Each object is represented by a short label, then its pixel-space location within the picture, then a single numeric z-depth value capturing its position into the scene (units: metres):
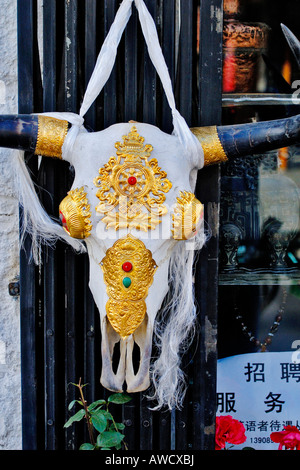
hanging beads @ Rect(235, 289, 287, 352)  2.39
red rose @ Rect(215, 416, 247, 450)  2.04
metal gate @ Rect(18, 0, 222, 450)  1.87
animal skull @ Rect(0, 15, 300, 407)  1.60
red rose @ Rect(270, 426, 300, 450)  2.09
